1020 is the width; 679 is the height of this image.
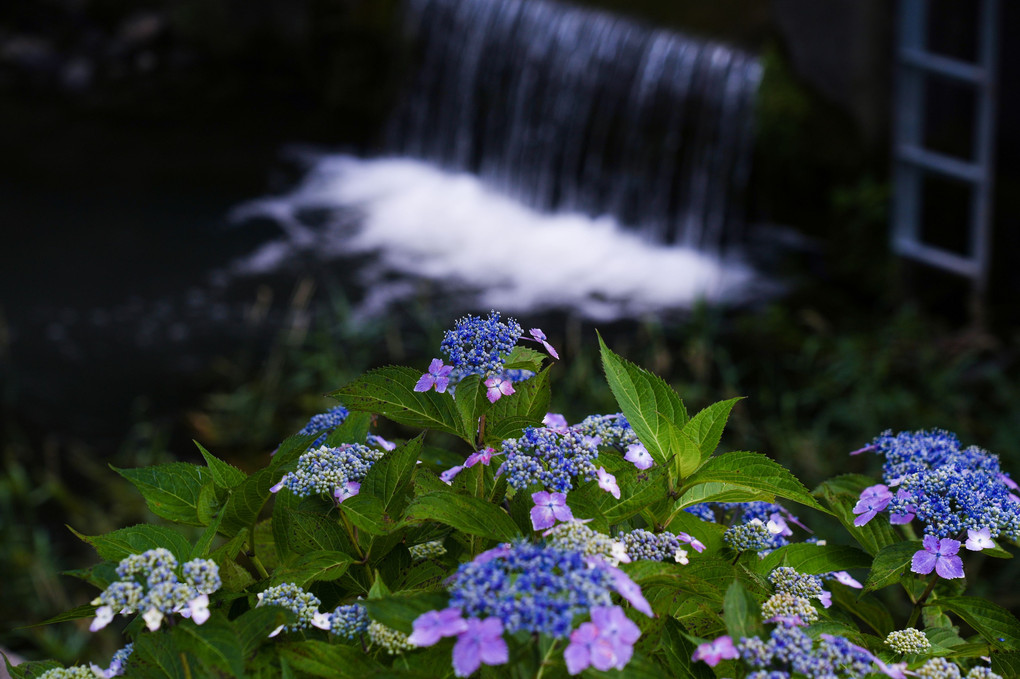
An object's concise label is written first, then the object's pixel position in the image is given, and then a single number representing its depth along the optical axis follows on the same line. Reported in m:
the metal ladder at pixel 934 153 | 4.94
